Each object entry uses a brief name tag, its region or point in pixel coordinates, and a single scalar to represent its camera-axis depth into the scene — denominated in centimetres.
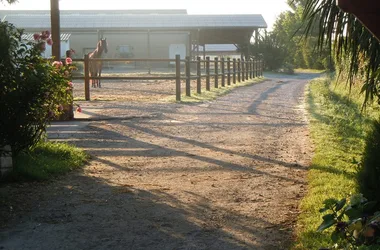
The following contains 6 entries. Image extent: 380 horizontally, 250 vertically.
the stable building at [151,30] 4719
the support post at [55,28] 1229
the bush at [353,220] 368
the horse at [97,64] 2258
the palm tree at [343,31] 786
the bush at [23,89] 661
